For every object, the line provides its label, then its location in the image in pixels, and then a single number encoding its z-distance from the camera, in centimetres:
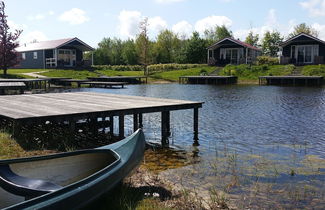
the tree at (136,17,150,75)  5362
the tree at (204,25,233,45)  9438
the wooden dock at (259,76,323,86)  3594
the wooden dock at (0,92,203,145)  852
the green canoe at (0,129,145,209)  381
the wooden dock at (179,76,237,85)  4078
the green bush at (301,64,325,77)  3878
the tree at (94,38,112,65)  7350
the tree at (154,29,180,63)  7281
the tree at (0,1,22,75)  3897
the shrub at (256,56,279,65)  4692
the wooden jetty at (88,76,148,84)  4203
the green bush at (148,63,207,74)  5566
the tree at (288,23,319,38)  7928
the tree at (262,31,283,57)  7900
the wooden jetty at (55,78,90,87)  3661
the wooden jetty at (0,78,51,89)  2899
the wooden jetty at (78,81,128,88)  3383
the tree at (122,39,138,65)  7331
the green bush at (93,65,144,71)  5914
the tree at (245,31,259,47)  8600
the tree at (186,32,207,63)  6306
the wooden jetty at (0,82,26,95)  1947
